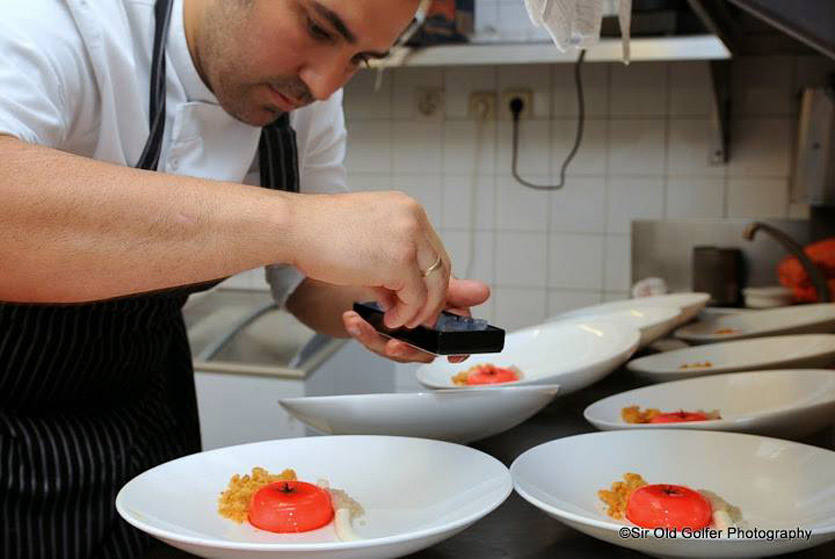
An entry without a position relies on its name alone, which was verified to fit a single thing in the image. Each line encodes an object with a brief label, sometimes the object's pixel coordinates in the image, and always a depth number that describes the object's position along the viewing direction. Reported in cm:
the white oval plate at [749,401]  101
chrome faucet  218
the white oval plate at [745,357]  135
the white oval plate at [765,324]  165
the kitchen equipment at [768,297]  232
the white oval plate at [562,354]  127
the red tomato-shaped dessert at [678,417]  109
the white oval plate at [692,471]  85
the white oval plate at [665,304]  184
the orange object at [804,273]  224
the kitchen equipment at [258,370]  248
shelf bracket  255
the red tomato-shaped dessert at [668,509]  81
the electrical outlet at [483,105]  296
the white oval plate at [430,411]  100
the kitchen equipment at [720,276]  251
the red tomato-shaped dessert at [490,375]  139
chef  83
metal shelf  238
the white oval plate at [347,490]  70
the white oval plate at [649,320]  159
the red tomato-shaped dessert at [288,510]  84
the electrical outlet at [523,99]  294
